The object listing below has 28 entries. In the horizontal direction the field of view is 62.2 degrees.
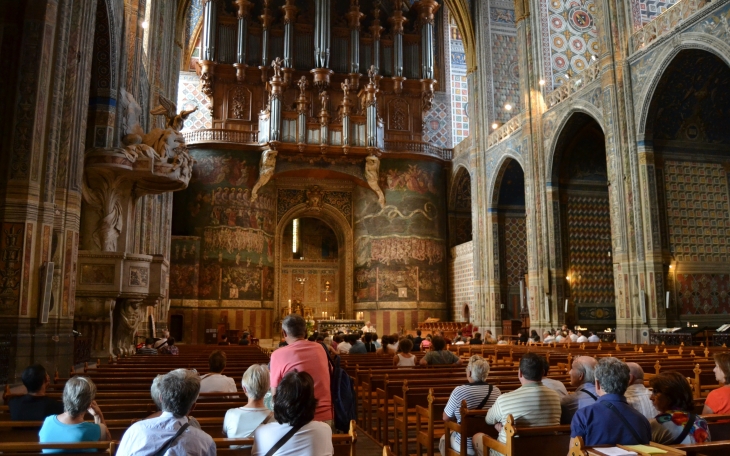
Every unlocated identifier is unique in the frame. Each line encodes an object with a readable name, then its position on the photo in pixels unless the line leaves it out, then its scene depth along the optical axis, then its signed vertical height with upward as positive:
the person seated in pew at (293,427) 3.07 -0.56
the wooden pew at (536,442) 4.00 -0.84
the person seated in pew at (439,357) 9.16 -0.62
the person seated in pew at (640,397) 4.84 -0.65
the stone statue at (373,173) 29.20 +6.93
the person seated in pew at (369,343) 14.27 -0.61
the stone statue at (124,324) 14.08 -0.13
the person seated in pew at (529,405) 4.36 -0.64
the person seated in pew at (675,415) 3.76 -0.63
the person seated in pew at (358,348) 12.29 -0.62
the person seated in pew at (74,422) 3.68 -0.63
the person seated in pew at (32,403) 4.53 -0.62
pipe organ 28.78 +12.07
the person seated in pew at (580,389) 4.79 -0.59
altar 27.00 -0.36
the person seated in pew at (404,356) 9.70 -0.63
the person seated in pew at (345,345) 13.40 -0.63
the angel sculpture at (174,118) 15.72 +5.18
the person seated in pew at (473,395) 5.04 -0.66
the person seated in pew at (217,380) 6.28 -0.64
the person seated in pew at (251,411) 3.85 -0.60
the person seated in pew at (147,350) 12.24 -0.64
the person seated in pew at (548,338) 18.29 -0.69
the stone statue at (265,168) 27.97 +6.89
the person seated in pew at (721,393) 4.78 -0.62
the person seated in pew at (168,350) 12.96 -0.68
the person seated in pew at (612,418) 3.52 -0.61
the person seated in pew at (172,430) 3.04 -0.57
